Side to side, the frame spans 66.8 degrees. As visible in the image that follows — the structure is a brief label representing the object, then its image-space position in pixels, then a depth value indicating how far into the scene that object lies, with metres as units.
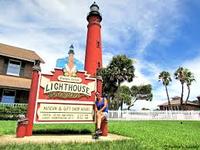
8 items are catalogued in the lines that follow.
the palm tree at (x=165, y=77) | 37.86
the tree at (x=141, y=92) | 38.09
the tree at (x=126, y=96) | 28.86
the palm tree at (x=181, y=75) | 35.52
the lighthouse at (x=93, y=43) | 22.84
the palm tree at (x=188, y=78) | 35.52
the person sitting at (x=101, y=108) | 5.35
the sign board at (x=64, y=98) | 5.46
